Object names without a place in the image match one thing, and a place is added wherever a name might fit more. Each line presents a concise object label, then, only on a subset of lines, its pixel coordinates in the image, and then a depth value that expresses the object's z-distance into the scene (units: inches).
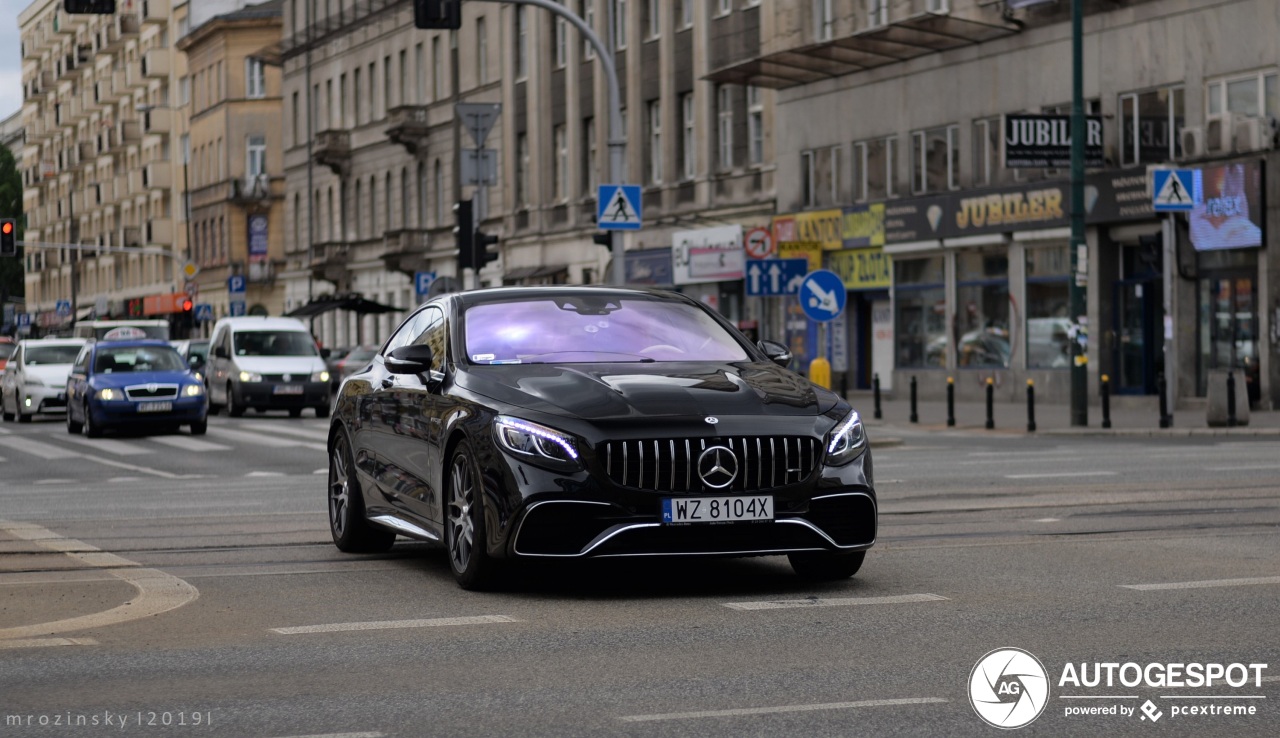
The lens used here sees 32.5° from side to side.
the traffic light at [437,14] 1052.5
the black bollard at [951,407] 1272.1
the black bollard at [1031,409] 1181.2
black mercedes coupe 386.9
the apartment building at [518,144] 1994.0
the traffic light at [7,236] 2449.6
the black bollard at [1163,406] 1163.9
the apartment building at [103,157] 4244.6
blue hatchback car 1246.3
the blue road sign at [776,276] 1274.6
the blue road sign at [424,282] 1758.1
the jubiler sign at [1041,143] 1272.1
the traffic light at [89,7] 1058.1
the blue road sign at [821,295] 1176.8
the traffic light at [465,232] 1288.1
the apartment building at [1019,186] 1342.3
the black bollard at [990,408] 1222.3
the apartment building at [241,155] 3631.9
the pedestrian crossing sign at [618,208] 1211.9
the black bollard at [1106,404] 1172.2
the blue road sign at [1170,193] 1171.9
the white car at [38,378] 1540.4
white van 1572.3
